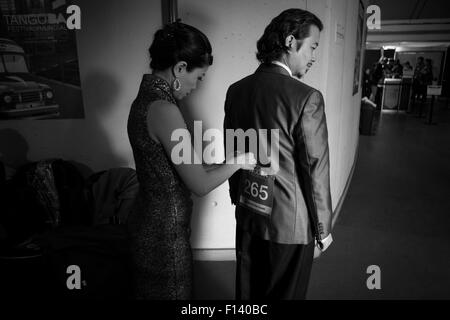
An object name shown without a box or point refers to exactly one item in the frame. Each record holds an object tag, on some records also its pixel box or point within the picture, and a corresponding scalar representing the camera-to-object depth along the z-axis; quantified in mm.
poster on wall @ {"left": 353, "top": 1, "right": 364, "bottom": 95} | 3536
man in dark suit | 1140
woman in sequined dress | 1096
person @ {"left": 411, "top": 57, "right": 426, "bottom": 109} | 9727
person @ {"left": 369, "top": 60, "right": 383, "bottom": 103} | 9246
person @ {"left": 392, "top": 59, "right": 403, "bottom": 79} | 10514
